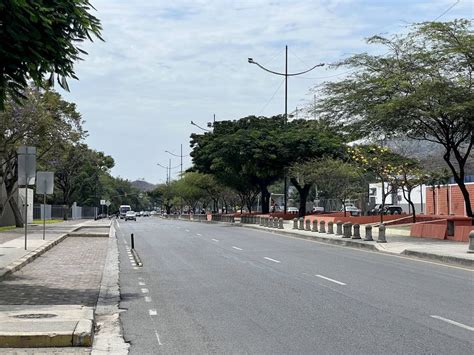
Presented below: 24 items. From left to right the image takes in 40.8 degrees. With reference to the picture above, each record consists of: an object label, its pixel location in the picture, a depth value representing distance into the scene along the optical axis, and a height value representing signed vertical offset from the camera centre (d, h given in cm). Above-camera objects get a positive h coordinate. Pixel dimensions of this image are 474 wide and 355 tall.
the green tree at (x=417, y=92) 2547 +549
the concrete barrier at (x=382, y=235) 2735 -65
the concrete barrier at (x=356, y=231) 3003 -55
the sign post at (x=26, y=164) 2003 +168
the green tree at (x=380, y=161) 3622 +345
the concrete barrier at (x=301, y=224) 4178 -30
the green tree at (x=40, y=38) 1059 +313
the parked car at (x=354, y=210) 6473 +107
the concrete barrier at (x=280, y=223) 4456 -26
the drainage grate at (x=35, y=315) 931 -145
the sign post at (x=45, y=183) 2514 +137
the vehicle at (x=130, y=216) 8394 +29
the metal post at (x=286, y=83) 4784 +1023
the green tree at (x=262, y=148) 5228 +599
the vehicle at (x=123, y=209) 10844 +157
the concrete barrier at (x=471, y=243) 2078 -73
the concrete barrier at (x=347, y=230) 3125 -50
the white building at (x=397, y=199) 7506 +279
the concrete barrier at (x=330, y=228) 3569 -47
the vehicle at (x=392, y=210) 5841 +94
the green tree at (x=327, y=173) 4978 +367
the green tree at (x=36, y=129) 3616 +531
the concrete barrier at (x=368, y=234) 2828 -62
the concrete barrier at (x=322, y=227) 3697 -43
